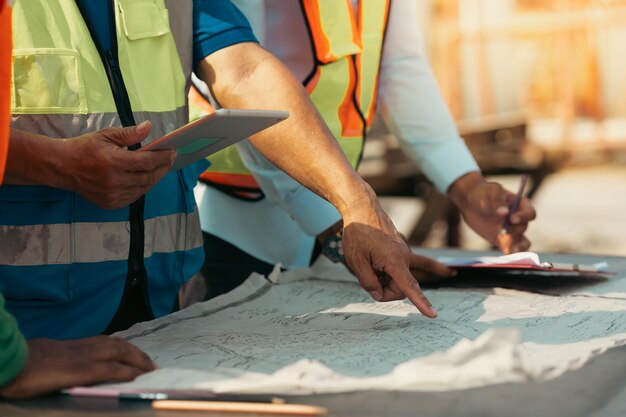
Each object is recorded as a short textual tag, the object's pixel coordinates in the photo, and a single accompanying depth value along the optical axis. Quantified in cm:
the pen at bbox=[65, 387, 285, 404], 156
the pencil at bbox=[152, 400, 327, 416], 151
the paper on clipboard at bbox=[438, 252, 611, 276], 219
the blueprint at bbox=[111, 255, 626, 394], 157
